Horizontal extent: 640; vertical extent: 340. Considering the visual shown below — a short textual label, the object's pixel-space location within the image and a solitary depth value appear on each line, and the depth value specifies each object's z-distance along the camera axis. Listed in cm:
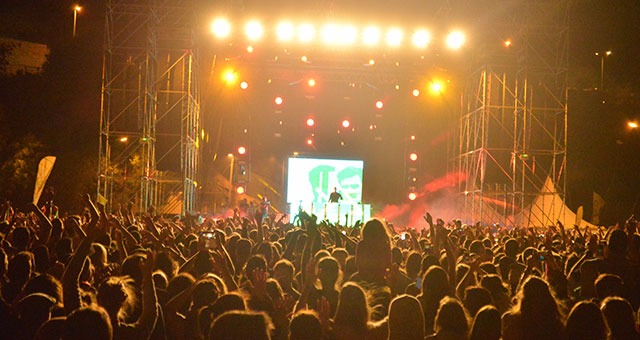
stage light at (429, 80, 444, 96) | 2284
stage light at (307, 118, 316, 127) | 2458
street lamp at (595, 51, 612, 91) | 2638
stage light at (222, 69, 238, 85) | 2277
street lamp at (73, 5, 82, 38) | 2392
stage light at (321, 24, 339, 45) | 1845
